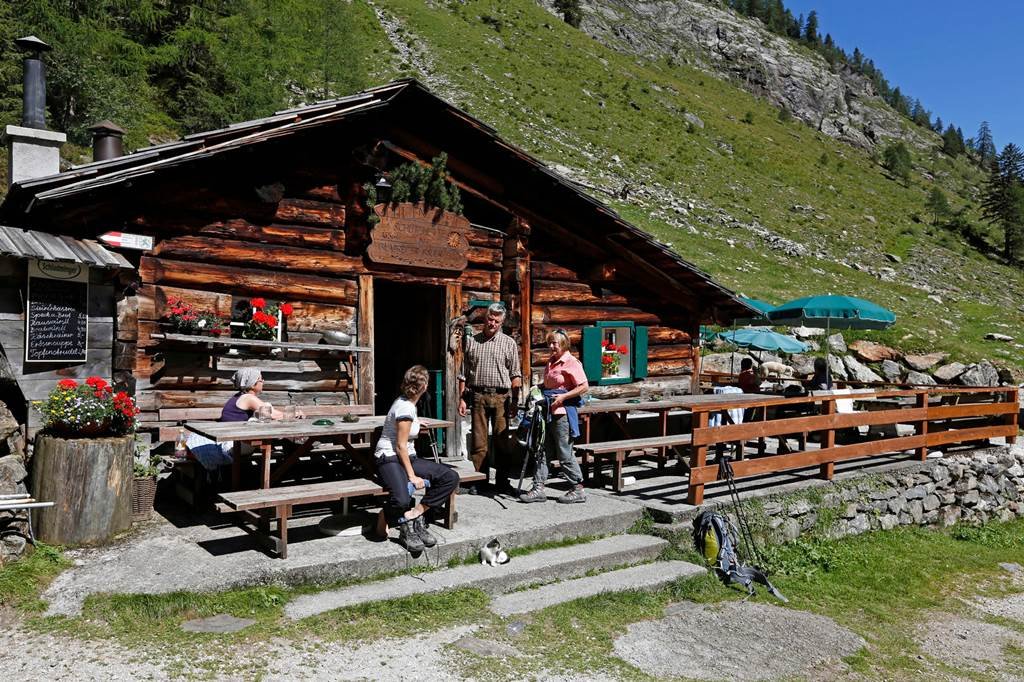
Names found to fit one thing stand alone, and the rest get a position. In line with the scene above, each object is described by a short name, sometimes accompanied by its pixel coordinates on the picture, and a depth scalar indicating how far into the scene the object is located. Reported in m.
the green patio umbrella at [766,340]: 17.75
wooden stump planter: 5.62
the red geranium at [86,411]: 5.70
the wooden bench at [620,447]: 8.06
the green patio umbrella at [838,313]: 12.55
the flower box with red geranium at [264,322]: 8.09
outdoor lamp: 8.97
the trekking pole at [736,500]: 7.65
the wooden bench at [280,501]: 5.28
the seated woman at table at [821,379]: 11.70
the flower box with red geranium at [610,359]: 11.18
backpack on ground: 6.67
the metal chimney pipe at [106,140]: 9.92
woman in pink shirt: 7.55
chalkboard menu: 6.72
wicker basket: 6.50
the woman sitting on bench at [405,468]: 5.71
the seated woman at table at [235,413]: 6.63
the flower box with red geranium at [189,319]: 7.56
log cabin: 7.46
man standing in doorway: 7.75
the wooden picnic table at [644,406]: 8.87
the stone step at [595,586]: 5.44
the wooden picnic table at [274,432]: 5.84
